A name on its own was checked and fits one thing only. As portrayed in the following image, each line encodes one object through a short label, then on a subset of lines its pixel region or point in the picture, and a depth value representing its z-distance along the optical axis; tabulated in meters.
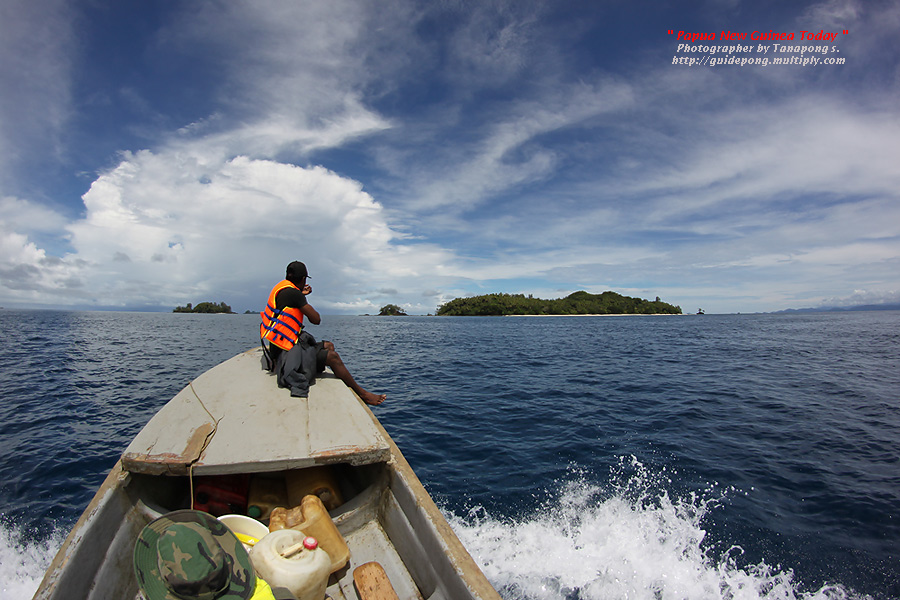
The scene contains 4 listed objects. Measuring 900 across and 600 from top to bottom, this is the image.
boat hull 2.81
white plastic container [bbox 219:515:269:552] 3.28
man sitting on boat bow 5.28
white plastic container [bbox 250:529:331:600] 2.75
